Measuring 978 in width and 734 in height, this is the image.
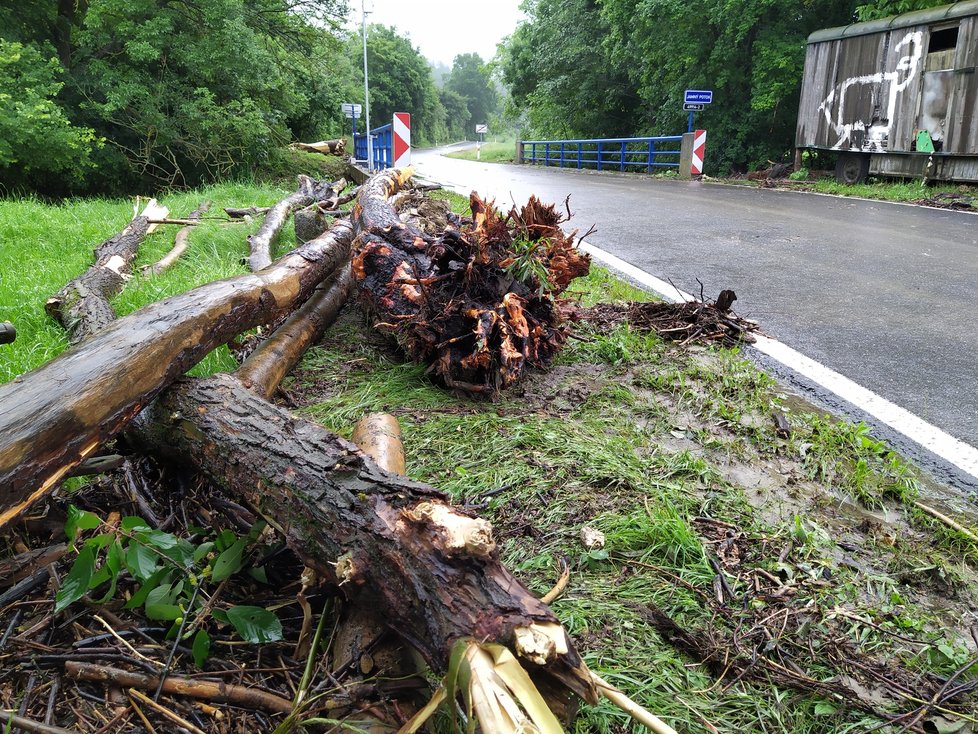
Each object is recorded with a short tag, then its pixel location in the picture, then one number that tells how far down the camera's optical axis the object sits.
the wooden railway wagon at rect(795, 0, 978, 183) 13.22
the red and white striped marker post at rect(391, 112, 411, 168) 10.71
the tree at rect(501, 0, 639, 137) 30.09
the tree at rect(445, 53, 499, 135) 148.38
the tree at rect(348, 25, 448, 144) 77.25
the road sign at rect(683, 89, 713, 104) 19.56
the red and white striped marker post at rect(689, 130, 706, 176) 19.25
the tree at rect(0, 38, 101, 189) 11.93
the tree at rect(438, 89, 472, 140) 117.38
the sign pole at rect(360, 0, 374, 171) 16.03
